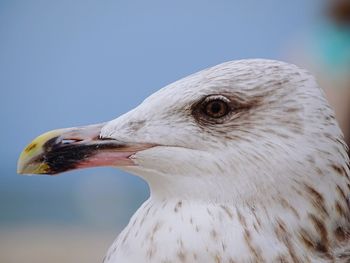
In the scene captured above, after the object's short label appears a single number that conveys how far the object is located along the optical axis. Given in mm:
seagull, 1684
